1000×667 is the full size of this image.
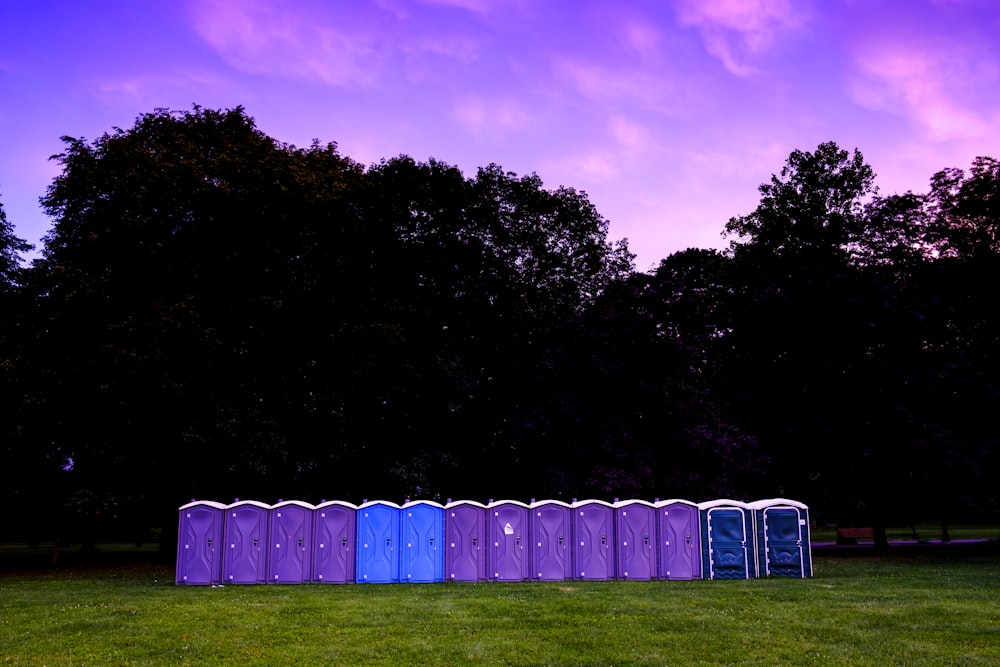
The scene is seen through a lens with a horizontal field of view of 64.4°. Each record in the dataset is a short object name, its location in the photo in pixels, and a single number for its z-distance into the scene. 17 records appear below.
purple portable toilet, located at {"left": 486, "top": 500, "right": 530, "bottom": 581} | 16.80
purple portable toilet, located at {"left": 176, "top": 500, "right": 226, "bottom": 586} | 16.16
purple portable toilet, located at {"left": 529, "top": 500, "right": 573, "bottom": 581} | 16.88
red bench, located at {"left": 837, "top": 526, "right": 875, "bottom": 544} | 36.62
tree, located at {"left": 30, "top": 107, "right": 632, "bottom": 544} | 21.31
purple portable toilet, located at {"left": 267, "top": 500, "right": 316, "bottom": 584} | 16.39
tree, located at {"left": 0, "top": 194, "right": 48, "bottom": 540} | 20.61
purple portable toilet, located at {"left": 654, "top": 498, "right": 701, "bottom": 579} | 17.11
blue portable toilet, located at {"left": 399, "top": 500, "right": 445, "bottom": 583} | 16.69
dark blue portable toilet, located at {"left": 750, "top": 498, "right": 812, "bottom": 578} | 17.36
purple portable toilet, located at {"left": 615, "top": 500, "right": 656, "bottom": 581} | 17.03
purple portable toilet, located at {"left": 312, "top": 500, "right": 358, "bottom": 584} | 16.50
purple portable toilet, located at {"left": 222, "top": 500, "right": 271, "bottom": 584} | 16.23
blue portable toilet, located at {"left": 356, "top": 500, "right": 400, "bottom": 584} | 16.61
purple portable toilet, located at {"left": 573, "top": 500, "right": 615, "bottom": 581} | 16.97
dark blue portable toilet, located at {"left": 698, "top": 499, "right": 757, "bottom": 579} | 17.20
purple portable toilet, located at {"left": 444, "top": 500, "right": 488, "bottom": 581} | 16.78
